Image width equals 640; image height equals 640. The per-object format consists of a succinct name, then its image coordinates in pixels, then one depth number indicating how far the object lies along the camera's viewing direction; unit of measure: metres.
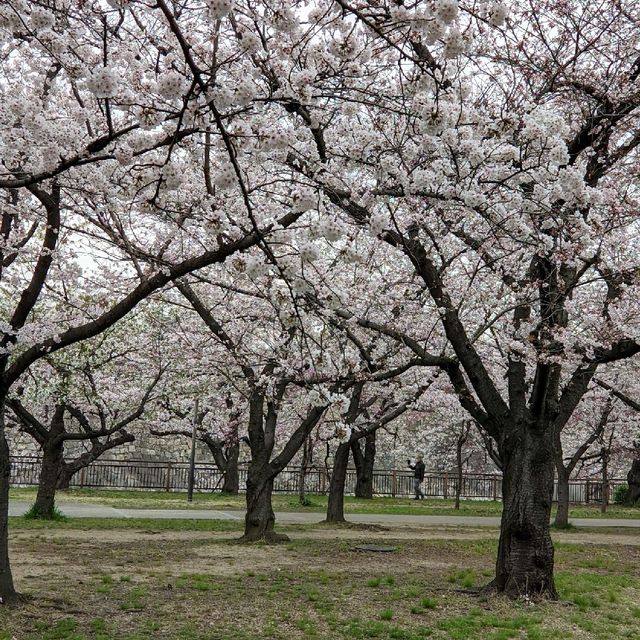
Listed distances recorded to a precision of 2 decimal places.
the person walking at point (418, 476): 26.59
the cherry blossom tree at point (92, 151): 3.60
